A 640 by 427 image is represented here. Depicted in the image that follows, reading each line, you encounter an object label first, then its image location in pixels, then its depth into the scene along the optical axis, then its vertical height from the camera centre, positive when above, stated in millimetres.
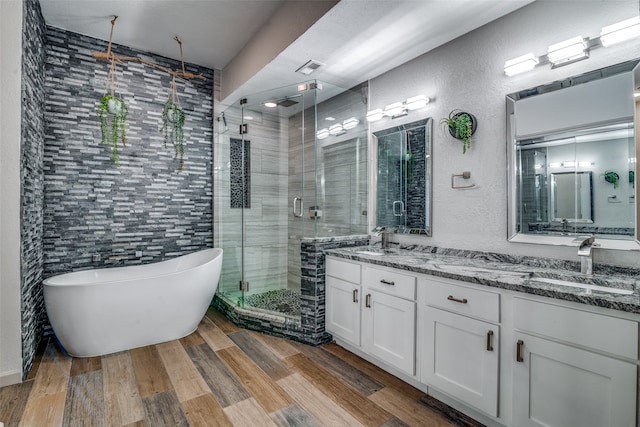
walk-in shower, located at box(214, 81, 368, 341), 2947 +162
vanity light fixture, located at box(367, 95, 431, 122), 2729 +940
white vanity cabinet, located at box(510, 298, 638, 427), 1279 -703
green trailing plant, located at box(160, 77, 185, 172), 3539 +973
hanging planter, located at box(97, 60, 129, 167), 3031 +931
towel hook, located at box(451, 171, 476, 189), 2428 +253
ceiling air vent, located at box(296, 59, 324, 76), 2884 +1350
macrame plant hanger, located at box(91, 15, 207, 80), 2924 +1548
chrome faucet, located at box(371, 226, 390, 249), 2949 -240
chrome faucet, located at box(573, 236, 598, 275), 1730 -247
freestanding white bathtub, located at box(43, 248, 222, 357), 2379 -787
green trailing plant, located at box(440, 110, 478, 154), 2385 +643
